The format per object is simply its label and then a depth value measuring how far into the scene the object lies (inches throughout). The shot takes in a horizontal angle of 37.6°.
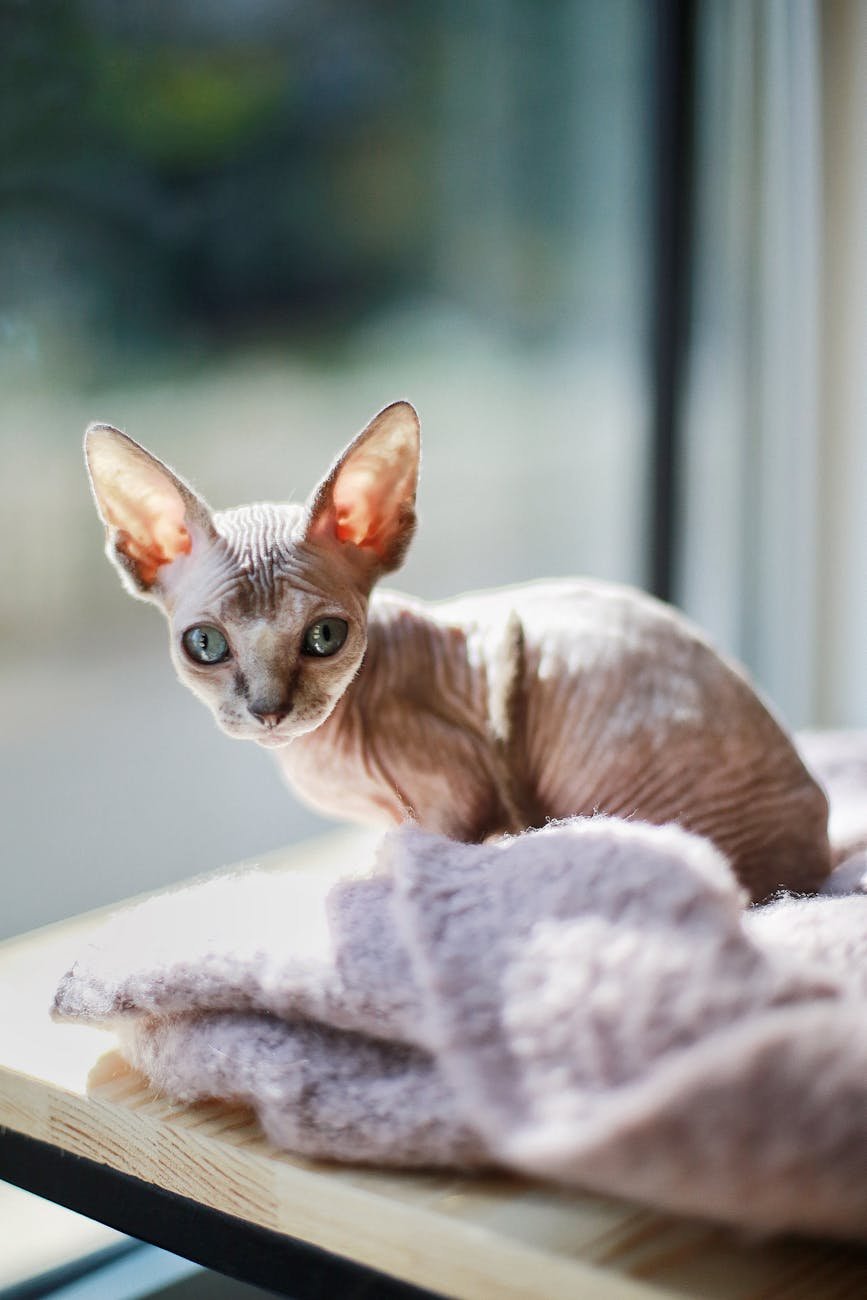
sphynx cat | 29.3
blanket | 21.1
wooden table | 23.2
